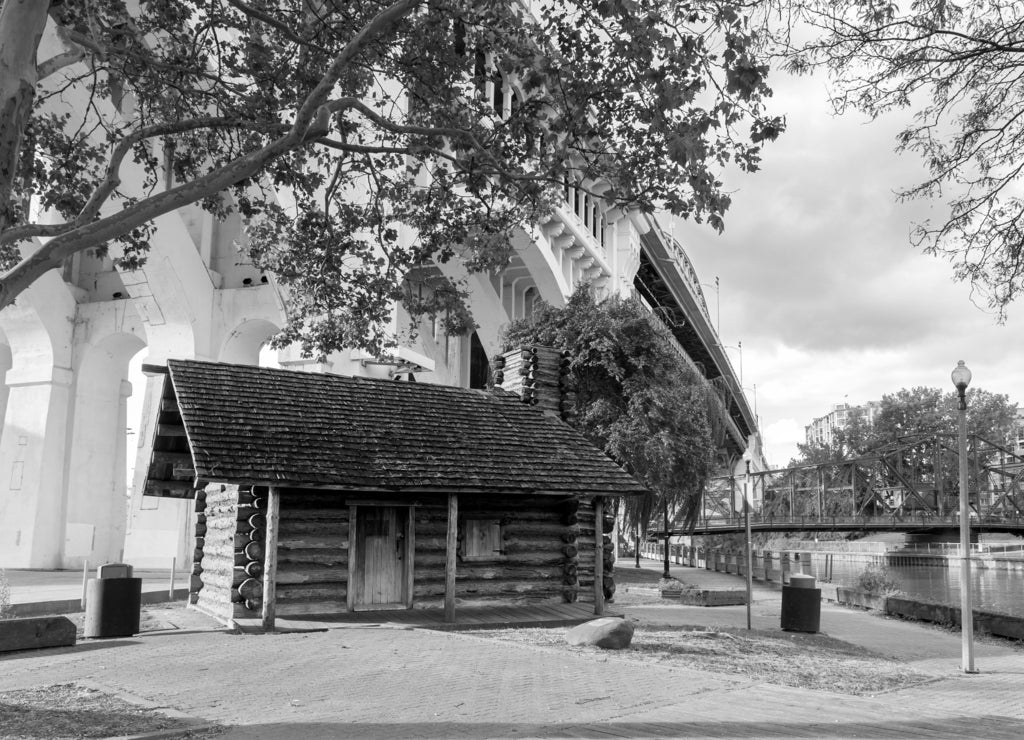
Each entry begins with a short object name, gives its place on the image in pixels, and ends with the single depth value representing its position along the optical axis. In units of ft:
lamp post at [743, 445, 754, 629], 49.88
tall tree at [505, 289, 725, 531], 86.22
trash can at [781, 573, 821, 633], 54.13
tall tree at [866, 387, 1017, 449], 334.03
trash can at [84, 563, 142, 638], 43.57
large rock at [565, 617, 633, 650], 42.19
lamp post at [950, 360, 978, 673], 40.24
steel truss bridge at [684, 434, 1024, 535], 287.28
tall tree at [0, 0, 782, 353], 29.81
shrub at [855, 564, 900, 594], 88.07
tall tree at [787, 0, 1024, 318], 32.60
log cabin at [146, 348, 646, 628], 49.70
